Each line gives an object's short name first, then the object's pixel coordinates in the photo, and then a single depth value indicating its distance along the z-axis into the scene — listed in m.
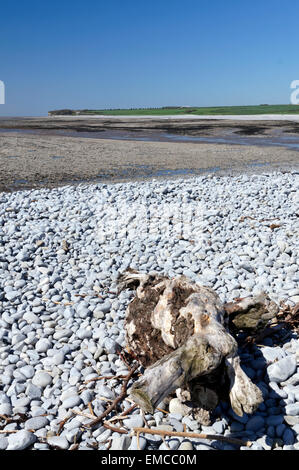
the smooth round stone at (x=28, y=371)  4.21
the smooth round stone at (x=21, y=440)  3.25
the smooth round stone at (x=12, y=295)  5.75
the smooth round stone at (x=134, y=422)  3.45
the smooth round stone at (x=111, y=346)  4.52
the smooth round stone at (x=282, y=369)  3.89
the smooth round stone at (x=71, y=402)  3.73
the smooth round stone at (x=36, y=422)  3.49
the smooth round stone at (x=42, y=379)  4.06
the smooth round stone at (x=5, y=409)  3.66
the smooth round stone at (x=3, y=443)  3.27
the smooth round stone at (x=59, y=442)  3.27
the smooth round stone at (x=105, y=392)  3.84
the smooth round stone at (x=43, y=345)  4.65
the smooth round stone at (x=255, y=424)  3.41
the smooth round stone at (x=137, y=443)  3.20
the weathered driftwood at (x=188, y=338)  3.02
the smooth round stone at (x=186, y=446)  3.19
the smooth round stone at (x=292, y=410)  3.51
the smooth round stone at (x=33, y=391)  3.90
